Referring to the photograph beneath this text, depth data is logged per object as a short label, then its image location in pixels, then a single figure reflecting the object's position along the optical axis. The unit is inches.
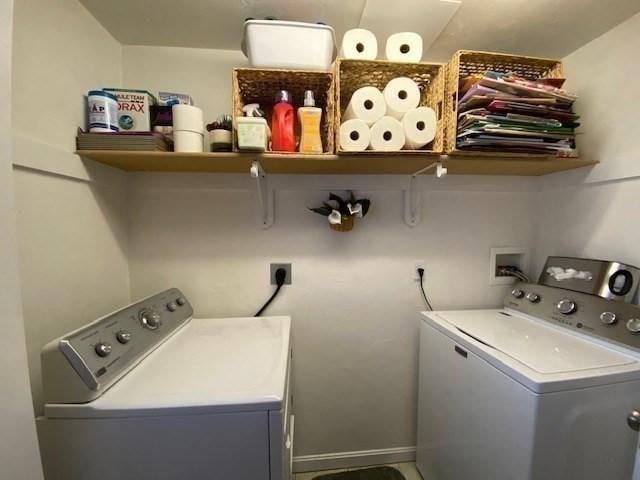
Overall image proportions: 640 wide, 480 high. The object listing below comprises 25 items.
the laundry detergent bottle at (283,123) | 43.0
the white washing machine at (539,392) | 32.3
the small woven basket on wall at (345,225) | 53.1
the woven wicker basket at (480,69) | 42.6
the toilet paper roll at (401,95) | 42.3
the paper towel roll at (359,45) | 41.6
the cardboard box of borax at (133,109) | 43.1
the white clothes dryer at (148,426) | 27.2
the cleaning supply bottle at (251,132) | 39.0
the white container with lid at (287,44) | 40.4
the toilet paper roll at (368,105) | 41.4
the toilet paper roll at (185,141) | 42.0
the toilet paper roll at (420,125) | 41.9
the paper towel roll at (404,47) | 42.3
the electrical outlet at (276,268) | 56.4
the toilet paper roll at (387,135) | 41.8
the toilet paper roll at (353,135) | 41.1
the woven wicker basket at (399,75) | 41.8
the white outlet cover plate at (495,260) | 61.2
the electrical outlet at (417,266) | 59.5
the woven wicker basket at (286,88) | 41.3
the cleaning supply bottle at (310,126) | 42.4
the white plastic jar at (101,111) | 40.3
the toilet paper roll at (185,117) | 41.8
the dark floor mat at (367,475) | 57.3
